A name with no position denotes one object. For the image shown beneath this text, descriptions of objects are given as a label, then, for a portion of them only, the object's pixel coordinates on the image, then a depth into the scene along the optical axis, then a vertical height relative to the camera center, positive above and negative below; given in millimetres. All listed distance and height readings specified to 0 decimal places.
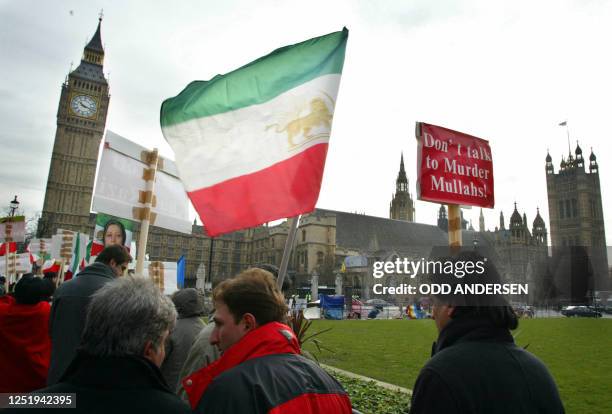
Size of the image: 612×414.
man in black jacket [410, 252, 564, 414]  1767 -380
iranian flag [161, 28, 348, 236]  3693 +1356
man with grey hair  1492 -341
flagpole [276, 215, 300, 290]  3114 +230
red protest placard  4391 +1281
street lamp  17594 +2619
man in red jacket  1658 -397
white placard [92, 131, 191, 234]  4781 +1033
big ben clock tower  77125 +22943
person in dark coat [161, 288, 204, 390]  4117 -606
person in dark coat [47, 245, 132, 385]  3414 -398
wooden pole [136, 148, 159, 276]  4930 +1034
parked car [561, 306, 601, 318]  38219 -2132
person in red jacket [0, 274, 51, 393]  4230 -762
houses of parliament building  77625 +11531
